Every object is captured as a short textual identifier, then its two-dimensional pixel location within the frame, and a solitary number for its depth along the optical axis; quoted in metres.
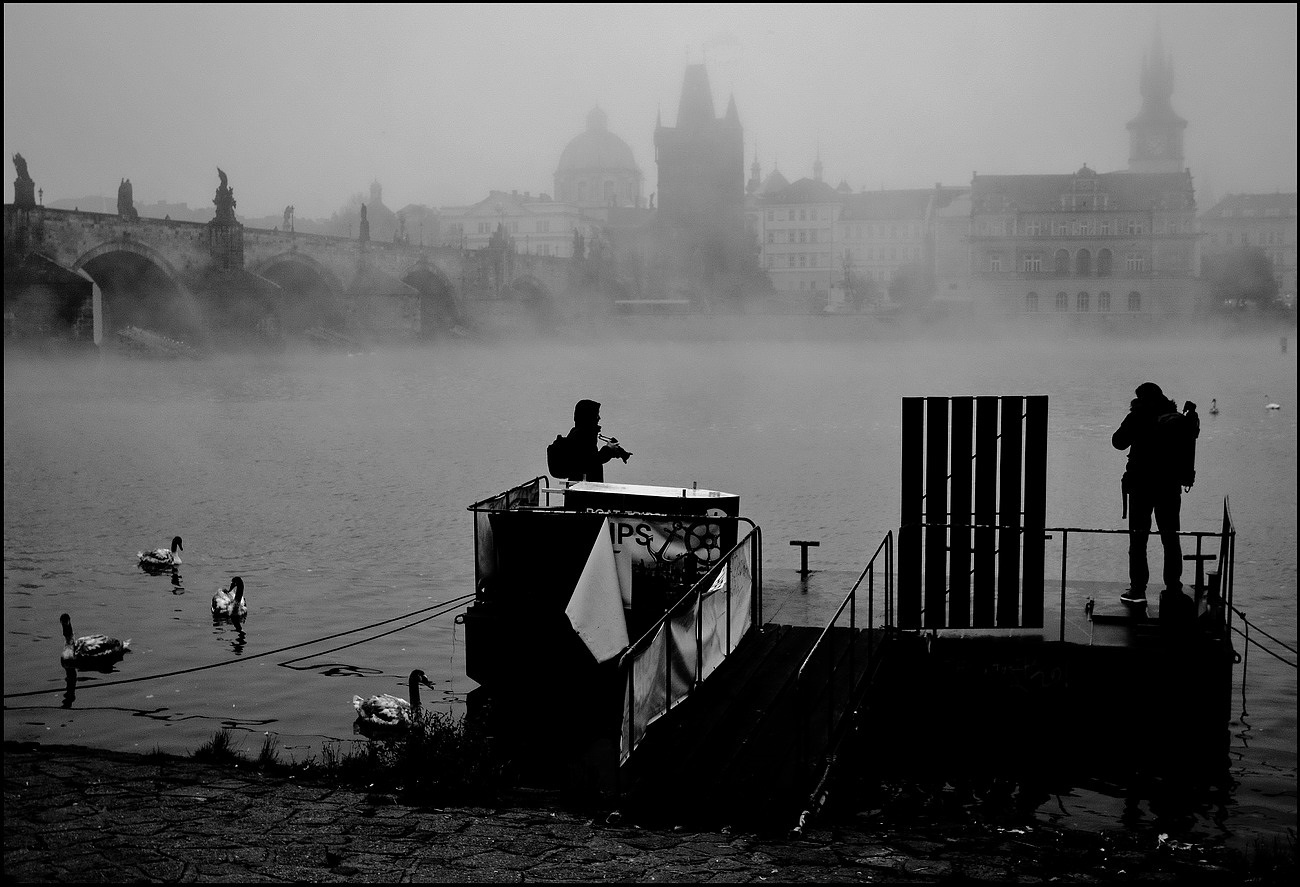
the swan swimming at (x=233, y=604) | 11.93
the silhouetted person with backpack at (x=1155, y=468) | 7.77
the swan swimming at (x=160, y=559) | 14.27
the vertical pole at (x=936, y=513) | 7.86
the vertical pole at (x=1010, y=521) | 7.86
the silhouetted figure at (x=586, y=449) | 9.09
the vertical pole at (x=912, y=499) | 7.96
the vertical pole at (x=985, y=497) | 7.86
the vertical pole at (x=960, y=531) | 7.91
